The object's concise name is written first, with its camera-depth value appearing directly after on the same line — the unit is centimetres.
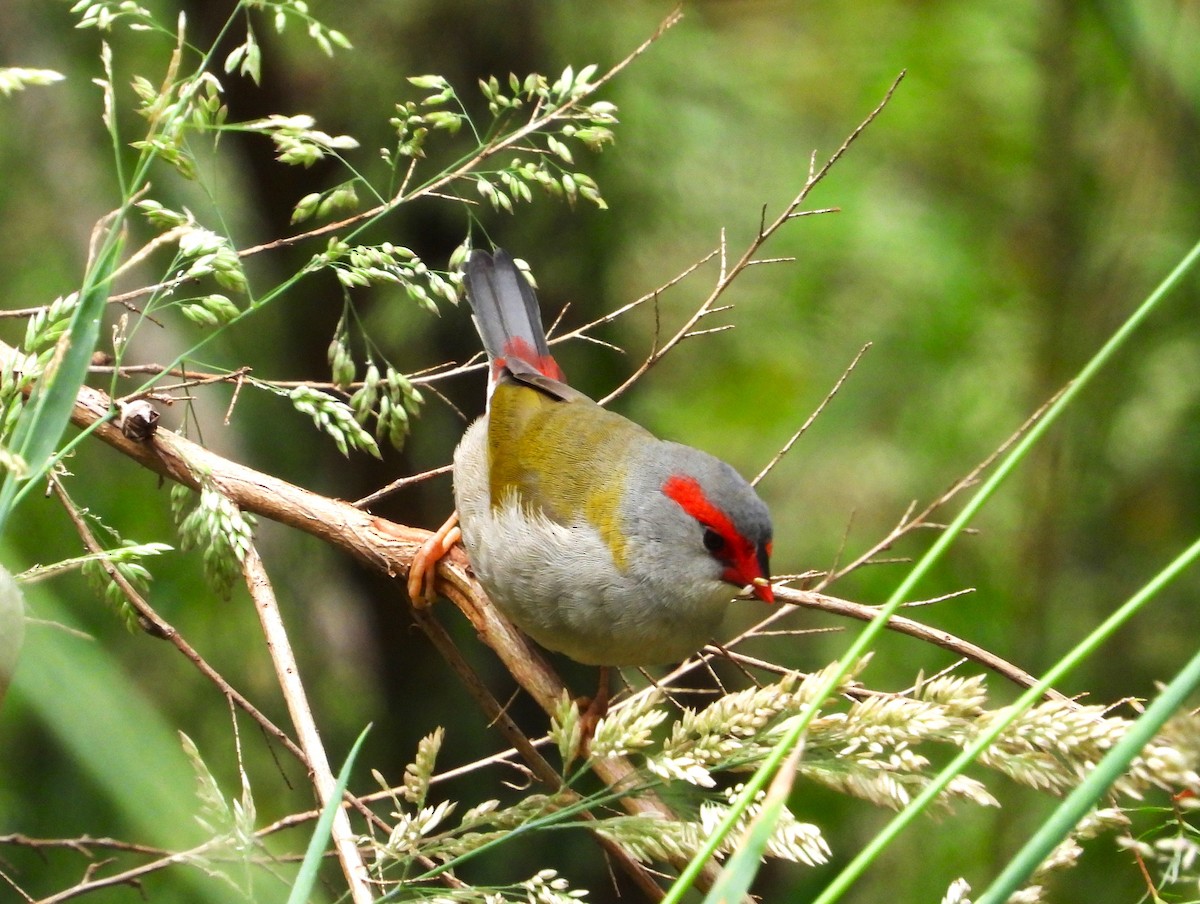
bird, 406
